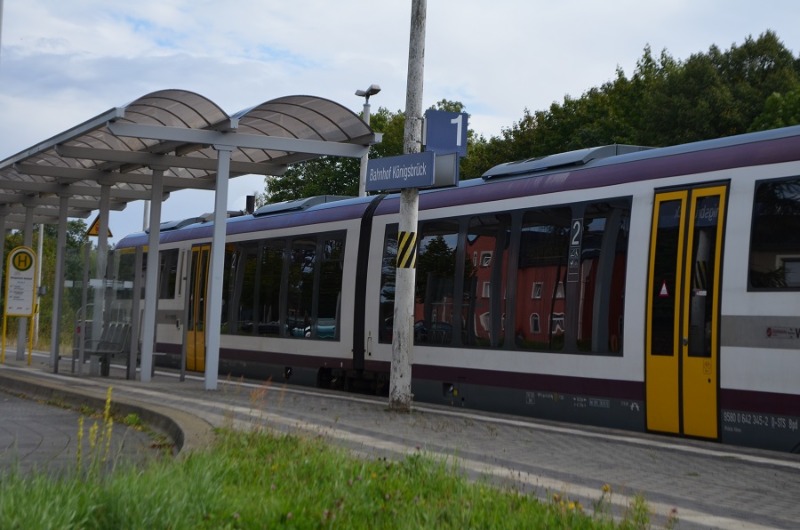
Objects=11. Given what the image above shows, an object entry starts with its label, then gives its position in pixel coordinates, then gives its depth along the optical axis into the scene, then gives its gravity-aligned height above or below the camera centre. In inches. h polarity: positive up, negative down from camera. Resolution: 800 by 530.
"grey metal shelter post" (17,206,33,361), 1079.6 -2.5
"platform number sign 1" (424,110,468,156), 607.2 +106.5
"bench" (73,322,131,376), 836.0 -12.2
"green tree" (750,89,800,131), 1683.1 +348.8
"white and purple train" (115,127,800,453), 453.7 +25.4
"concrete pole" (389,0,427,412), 597.0 +50.2
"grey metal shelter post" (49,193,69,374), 913.5 +27.9
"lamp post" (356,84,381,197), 1497.3 +312.4
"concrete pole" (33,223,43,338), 1628.0 +4.2
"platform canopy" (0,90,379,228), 679.1 +116.2
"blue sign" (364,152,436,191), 589.3 +84.3
